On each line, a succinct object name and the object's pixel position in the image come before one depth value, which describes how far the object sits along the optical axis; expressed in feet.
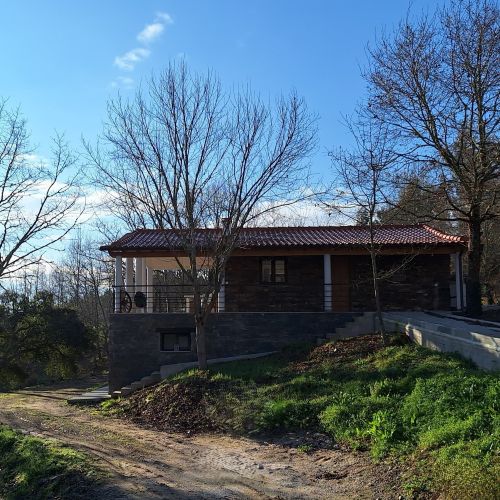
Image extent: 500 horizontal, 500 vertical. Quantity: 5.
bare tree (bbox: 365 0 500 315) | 50.19
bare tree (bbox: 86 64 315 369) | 50.70
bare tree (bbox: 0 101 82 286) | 51.24
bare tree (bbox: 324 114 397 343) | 47.85
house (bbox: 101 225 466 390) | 61.36
